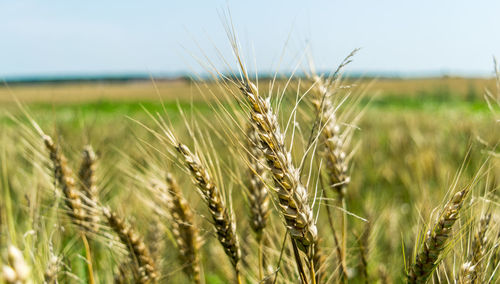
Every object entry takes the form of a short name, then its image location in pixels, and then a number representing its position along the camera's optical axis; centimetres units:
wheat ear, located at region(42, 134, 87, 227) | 60
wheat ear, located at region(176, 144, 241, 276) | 49
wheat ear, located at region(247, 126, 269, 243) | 57
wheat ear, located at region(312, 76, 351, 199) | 57
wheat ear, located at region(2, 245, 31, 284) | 37
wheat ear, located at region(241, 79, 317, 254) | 45
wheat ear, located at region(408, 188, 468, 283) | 48
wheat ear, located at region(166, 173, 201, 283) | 60
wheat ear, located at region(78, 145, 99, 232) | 62
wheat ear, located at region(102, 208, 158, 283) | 57
